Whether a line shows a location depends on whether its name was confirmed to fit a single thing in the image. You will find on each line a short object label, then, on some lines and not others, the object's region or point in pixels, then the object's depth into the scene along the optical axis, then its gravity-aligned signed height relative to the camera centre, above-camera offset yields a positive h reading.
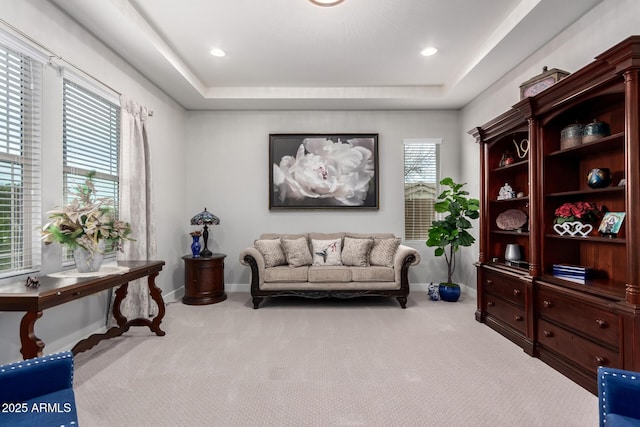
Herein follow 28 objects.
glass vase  2.57 -0.35
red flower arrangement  2.50 +0.00
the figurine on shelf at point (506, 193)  3.34 +0.21
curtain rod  2.25 +1.30
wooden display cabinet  1.91 -0.23
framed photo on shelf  2.26 -0.08
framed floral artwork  5.11 +0.65
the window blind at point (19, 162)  2.29 +0.41
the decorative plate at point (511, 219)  3.25 -0.07
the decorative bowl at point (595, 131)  2.35 +0.60
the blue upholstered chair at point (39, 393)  1.12 -0.68
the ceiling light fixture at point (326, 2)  2.73 +1.81
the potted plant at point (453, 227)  4.27 -0.19
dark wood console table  1.87 -0.52
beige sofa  4.12 -0.78
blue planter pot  4.42 -1.10
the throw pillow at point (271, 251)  4.36 -0.50
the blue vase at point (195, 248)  4.41 -0.45
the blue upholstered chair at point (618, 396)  1.16 -0.68
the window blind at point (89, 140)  2.84 +0.74
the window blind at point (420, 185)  5.20 +0.46
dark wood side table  4.31 -0.88
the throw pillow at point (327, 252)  4.53 -0.54
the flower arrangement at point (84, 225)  2.43 -0.07
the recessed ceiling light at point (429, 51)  3.61 +1.84
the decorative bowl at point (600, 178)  2.33 +0.25
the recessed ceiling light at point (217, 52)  3.62 +1.85
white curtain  3.40 +0.15
